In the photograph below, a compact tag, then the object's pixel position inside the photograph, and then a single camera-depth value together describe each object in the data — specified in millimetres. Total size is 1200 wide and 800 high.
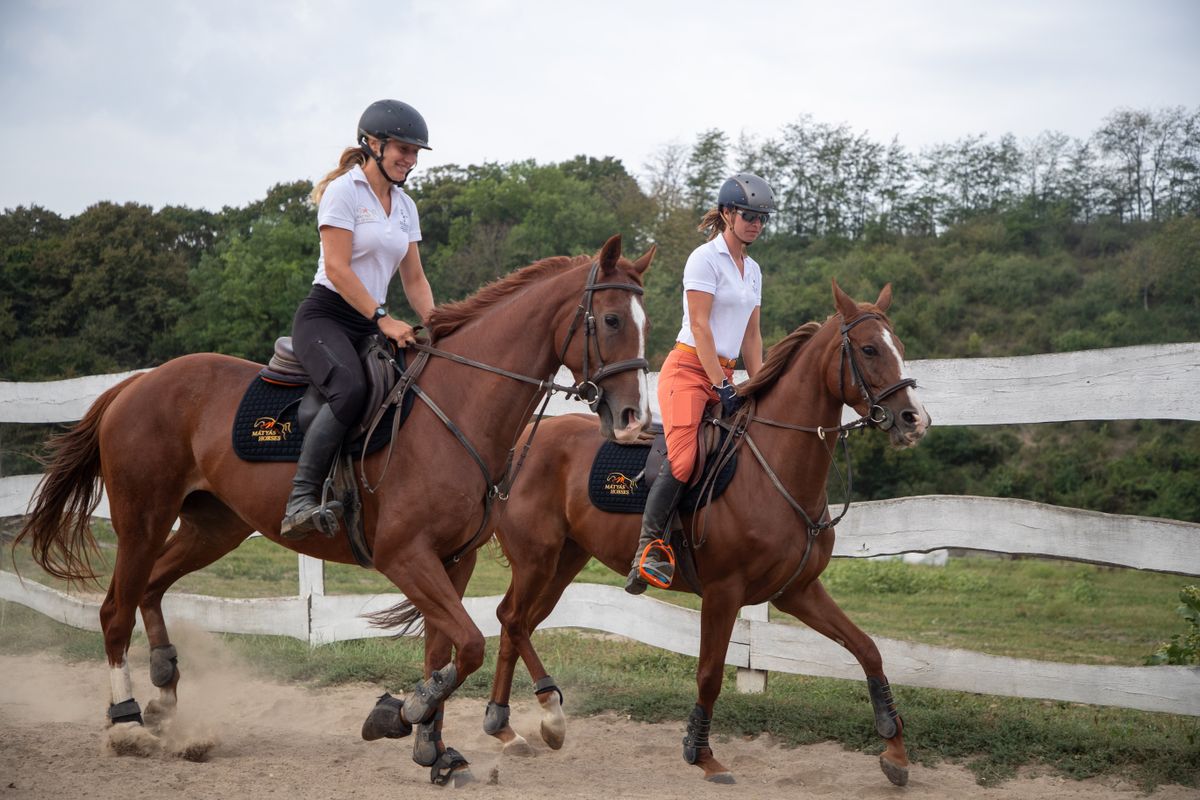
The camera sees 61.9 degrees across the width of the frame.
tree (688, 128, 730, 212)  33062
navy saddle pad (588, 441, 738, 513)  6031
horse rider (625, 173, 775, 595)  5609
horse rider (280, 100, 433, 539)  5008
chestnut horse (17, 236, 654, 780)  4770
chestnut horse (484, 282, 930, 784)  5320
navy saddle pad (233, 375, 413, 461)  5375
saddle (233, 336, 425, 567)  5094
